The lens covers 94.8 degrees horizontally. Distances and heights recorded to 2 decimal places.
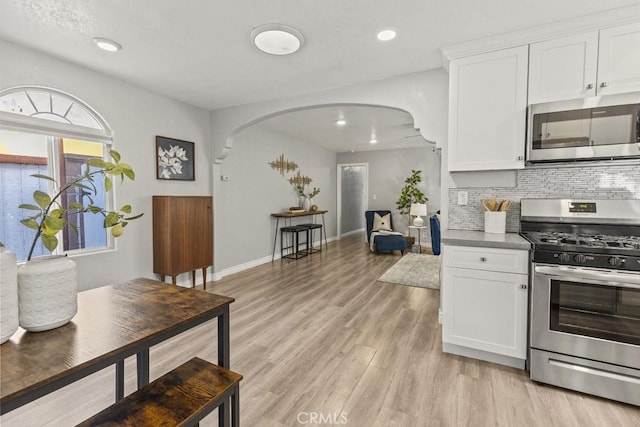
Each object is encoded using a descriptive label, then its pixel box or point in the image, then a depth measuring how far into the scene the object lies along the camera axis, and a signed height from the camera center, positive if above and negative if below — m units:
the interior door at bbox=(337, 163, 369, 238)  8.43 +0.11
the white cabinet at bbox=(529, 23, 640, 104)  2.00 +0.98
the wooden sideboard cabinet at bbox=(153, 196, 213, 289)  3.46 -0.42
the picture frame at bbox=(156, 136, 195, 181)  3.65 +0.54
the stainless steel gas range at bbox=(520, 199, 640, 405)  1.73 -0.70
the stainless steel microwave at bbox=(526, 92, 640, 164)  1.97 +0.51
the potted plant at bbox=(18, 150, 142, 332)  0.95 -0.27
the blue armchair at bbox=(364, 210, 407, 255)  6.14 -0.87
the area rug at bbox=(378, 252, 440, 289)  4.19 -1.14
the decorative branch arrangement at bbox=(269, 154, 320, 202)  5.96 +0.55
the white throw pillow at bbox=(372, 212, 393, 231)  6.95 -0.53
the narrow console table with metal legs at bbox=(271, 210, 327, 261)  5.72 -0.31
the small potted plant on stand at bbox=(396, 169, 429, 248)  6.76 +0.11
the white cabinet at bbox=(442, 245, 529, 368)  2.05 -0.75
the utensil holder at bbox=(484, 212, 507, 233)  2.44 -0.17
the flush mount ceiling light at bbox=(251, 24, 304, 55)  2.19 +1.26
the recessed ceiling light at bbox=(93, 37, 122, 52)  2.34 +1.28
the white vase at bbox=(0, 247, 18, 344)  0.86 -0.28
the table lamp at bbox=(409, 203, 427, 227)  6.36 -0.22
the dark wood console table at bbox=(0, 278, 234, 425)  0.78 -0.45
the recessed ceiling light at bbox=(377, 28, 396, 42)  2.24 +1.29
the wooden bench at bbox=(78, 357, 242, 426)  1.00 -0.75
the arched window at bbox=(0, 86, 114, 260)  2.49 +0.46
